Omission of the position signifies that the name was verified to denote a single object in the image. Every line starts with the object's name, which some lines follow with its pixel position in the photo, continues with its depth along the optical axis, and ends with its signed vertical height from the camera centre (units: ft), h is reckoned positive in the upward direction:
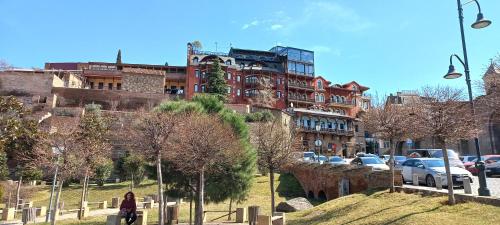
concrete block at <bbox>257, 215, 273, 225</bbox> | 45.44 -6.28
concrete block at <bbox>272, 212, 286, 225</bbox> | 47.60 -6.60
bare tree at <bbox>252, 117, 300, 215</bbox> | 73.10 +3.33
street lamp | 41.09 +10.83
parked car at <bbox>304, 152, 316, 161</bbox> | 124.98 +3.59
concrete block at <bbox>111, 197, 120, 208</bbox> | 88.28 -8.15
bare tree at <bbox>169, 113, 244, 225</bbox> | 48.55 +2.47
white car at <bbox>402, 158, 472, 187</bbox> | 56.49 -0.74
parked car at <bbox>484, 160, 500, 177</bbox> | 80.89 -0.61
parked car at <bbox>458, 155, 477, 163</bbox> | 101.36 +2.04
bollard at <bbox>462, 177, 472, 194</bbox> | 44.06 -2.33
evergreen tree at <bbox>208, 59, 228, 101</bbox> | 196.24 +44.22
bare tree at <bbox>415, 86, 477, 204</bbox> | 41.29 +5.02
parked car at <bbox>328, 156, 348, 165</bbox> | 111.75 +2.21
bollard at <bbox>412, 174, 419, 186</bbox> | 58.03 -2.07
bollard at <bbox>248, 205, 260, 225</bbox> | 54.64 -6.66
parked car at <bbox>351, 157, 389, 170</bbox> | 78.21 +0.93
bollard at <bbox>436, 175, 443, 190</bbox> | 49.34 -2.02
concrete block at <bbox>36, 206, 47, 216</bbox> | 75.25 -8.66
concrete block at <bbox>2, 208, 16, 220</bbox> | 69.10 -8.37
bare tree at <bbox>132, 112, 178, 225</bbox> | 51.37 +4.15
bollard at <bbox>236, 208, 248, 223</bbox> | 62.02 -7.77
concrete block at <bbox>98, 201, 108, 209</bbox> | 84.69 -8.34
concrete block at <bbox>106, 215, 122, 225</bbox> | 48.88 -6.62
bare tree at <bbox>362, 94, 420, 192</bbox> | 53.21 +6.36
